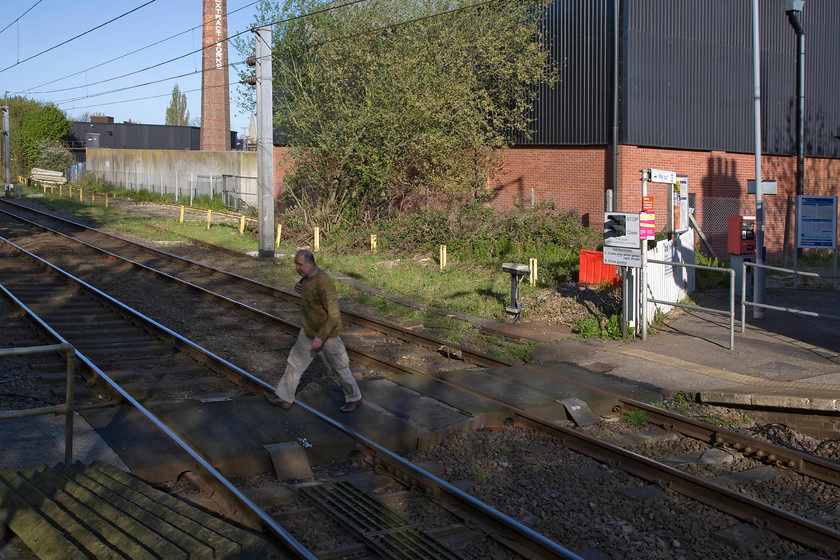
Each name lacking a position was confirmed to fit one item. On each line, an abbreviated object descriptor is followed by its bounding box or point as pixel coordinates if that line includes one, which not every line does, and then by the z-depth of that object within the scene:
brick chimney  48.12
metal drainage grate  5.45
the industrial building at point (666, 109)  23.67
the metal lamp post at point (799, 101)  19.80
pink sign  12.90
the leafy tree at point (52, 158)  70.94
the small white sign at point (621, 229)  13.03
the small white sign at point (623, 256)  12.99
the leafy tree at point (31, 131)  73.38
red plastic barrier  16.53
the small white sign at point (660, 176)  14.07
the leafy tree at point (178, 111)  111.38
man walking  8.23
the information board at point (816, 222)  16.70
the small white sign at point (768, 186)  18.02
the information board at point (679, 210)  19.75
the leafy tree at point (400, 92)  24.45
